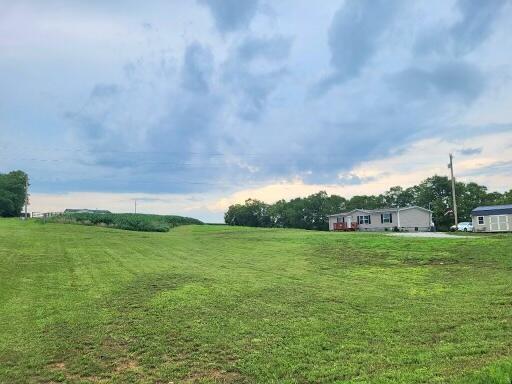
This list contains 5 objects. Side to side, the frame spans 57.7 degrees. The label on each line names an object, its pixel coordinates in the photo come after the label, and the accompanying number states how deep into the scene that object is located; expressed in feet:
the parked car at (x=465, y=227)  167.18
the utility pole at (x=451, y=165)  152.87
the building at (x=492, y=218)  142.41
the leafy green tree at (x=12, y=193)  286.66
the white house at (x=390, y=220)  179.73
